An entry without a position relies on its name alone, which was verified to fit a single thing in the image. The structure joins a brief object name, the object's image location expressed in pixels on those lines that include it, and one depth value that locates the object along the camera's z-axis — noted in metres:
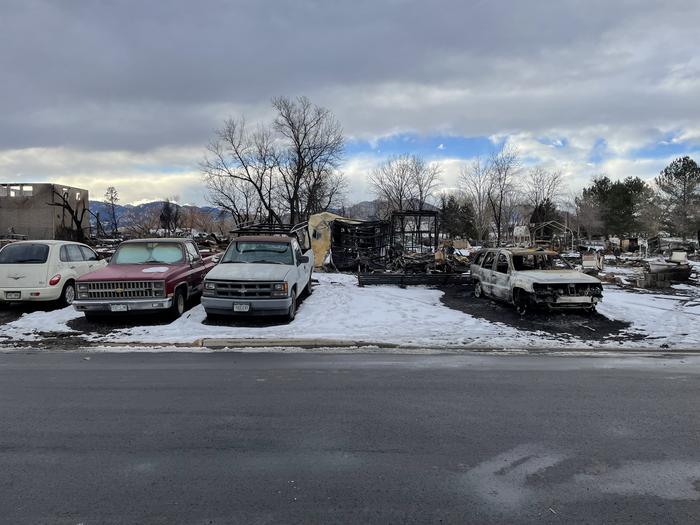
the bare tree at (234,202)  48.34
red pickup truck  10.21
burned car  11.00
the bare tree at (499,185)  54.91
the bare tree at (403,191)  62.38
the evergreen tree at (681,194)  61.62
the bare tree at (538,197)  66.68
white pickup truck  10.12
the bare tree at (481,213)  62.06
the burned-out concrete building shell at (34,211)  57.06
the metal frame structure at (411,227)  24.33
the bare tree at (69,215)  53.20
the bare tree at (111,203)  72.06
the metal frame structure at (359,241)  23.62
